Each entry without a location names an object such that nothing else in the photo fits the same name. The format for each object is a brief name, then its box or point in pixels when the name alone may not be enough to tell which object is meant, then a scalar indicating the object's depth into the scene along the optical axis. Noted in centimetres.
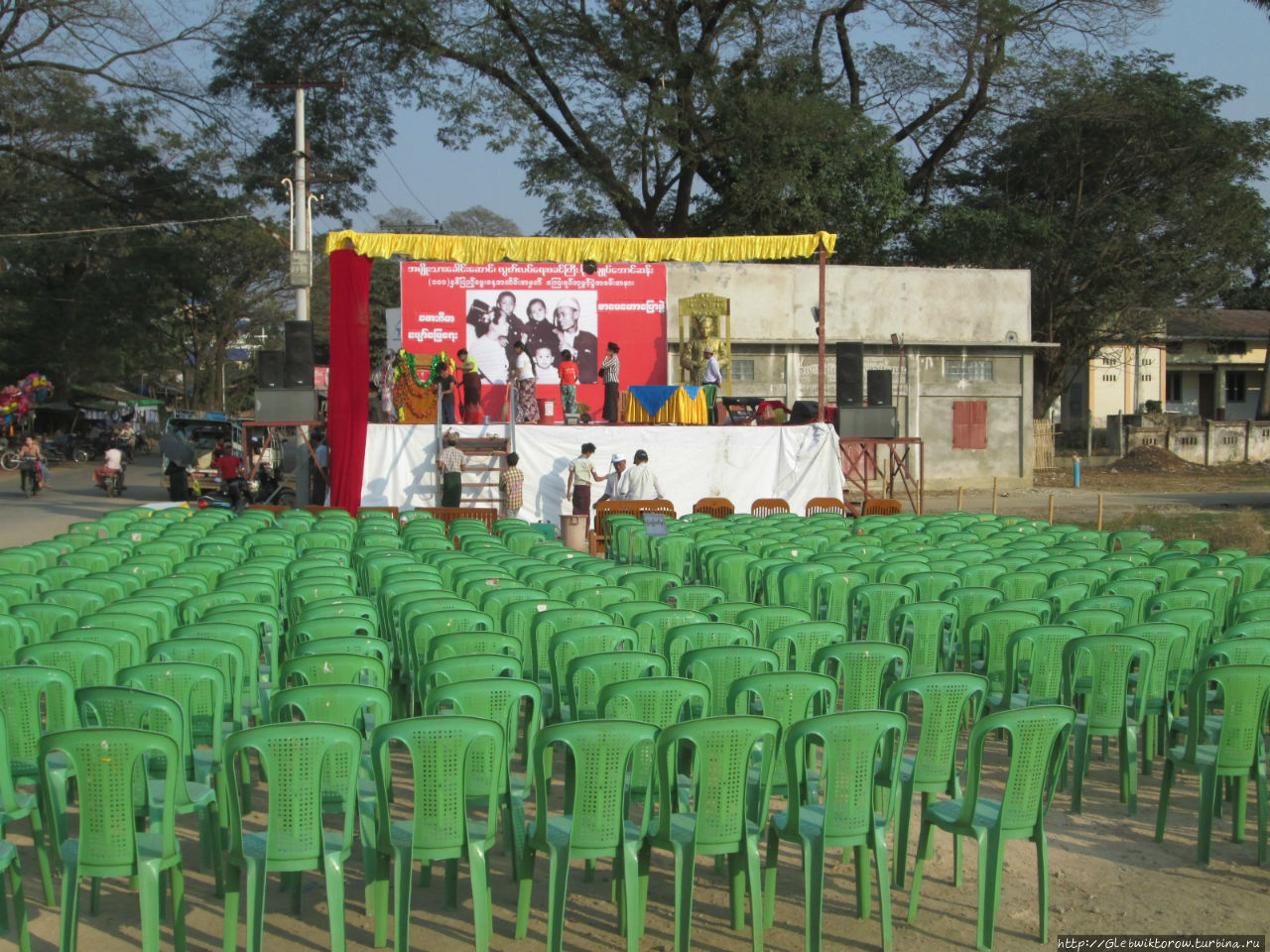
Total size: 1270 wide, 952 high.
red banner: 2088
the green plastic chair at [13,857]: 418
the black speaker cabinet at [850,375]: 1938
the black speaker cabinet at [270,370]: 1844
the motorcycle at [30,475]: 2445
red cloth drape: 1708
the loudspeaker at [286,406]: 1804
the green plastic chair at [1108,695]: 572
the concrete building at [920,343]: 2617
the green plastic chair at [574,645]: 573
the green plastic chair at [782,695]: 482
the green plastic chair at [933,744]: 480
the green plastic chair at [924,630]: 685
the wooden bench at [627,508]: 1532
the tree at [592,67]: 3092
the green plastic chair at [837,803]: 422
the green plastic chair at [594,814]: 411
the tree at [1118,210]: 3275
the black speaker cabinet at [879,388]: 2020
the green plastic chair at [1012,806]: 439
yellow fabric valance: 1919
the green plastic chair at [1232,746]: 514
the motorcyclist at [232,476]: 2106
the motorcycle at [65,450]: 3603
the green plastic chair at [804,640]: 608
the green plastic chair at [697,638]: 596
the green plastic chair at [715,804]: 414
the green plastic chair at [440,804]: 407
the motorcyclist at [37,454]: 2458
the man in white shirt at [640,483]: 1628
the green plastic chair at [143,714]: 446
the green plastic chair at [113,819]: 393
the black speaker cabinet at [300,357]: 1839
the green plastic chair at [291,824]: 400
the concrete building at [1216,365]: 4450
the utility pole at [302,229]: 2217
